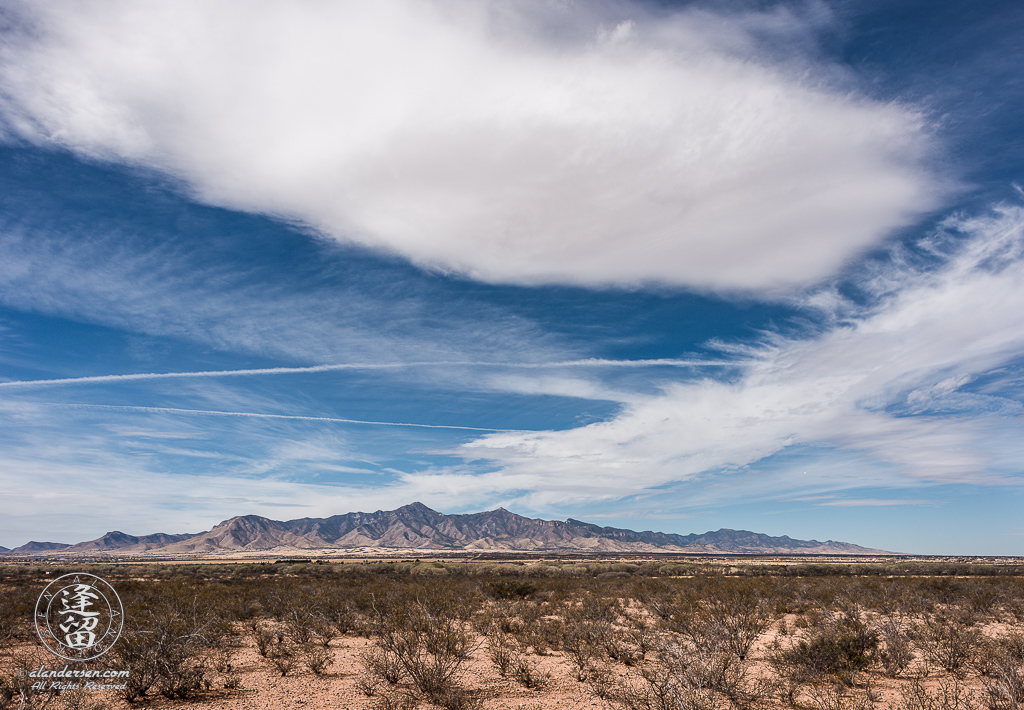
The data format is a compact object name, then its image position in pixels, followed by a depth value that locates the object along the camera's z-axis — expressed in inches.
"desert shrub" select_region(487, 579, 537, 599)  1311.5
